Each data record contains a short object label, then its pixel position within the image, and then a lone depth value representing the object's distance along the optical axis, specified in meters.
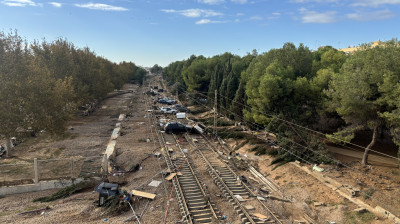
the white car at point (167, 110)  45.41
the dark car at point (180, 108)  49.34
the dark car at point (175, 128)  30.64
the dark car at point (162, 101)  58.62
